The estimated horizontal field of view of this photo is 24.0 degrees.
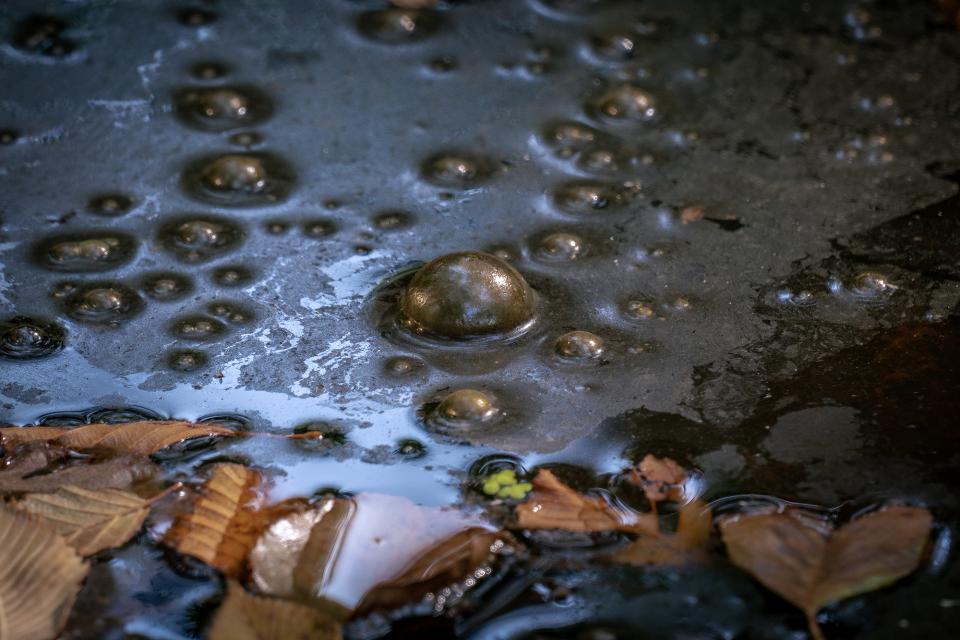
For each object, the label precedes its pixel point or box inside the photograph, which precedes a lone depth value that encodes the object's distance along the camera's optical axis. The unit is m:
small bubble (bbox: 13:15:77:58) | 0.90
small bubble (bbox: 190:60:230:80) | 0.89
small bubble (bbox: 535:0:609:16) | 0.94
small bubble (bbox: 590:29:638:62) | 0.92
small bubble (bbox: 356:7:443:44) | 0.92
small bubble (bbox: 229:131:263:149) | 0.85
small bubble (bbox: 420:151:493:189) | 0.84
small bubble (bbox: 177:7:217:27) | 0.92
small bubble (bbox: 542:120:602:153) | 0.86
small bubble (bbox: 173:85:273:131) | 0.87
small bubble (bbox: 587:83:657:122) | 0.88
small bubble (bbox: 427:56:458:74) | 0.91
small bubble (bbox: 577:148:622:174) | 0.84
